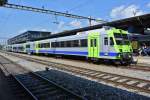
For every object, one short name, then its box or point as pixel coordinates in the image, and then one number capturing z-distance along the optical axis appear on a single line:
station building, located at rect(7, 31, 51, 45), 119.57
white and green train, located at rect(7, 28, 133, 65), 20.05
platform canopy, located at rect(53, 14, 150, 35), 30.71
